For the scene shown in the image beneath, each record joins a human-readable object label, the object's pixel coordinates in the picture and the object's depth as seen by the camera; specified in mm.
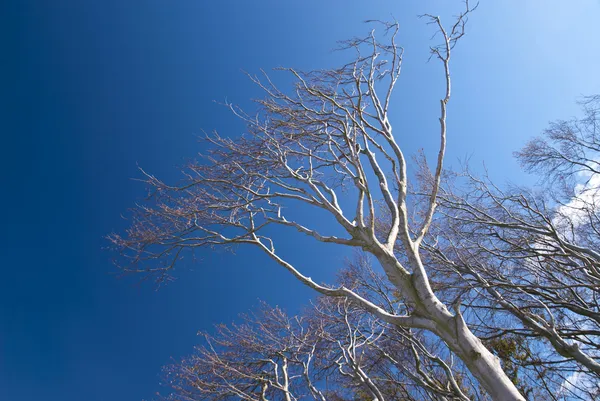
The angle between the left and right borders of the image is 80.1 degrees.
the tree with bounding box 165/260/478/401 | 6660
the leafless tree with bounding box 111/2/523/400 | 2920
